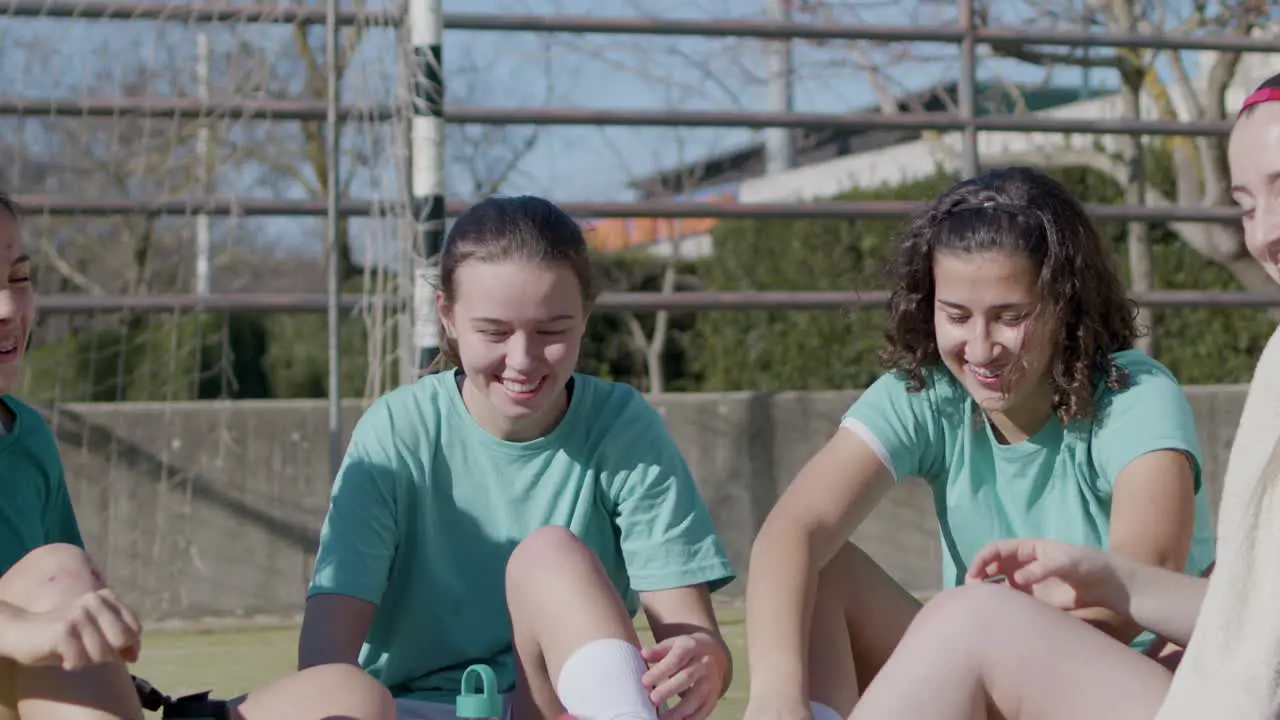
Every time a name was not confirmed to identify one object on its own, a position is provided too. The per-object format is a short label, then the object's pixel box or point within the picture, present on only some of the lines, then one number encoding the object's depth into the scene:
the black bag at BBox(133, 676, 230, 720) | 2.00
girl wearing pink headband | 1.68
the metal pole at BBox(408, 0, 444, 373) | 4.30
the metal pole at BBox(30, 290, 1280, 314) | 4.43
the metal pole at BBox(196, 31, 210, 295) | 4.58
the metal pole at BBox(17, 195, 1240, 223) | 4.48
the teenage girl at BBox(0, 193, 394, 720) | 1.76
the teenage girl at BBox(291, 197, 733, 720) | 2.39
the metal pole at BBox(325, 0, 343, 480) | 4.32
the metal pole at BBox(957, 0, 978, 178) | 5.00
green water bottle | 2.15
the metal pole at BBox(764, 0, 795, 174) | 5.41
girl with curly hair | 2.31
